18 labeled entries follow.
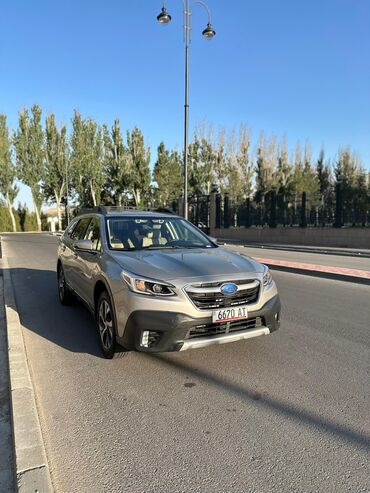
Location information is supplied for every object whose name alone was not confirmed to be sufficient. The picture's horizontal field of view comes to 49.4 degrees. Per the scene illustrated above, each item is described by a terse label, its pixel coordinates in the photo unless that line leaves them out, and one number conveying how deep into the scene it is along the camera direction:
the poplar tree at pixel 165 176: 53.84
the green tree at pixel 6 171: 54.34
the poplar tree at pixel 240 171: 52.28
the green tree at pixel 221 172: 53.16
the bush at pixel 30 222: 59.16
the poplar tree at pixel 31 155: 54.81
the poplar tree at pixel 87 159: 55.50
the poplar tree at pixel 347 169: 37.81
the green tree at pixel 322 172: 44.51
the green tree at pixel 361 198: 24.01
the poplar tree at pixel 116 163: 54.06
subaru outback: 3.81
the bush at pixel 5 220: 56.19
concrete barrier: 23.27
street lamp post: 17.23
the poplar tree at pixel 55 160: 55.47
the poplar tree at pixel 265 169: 49.64
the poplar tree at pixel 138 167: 53.28
